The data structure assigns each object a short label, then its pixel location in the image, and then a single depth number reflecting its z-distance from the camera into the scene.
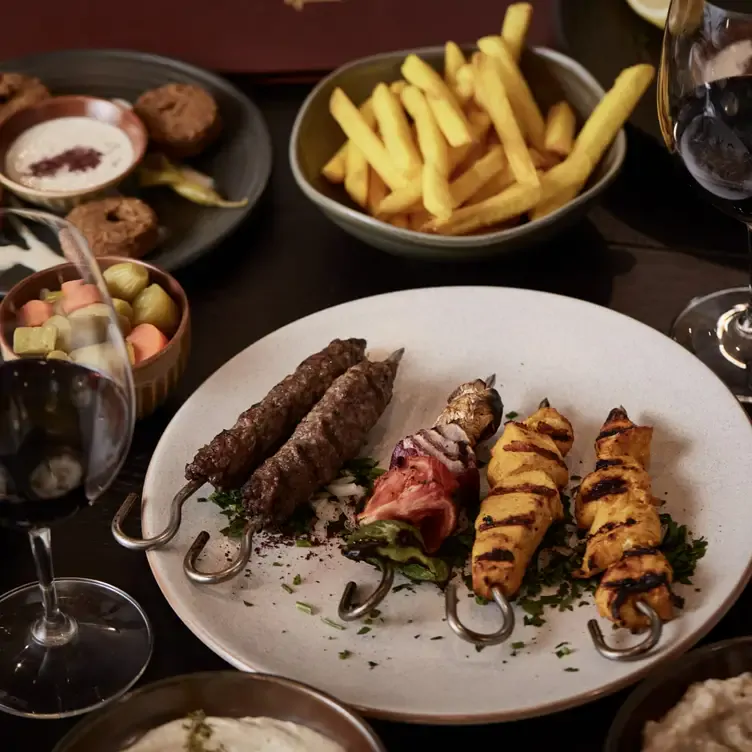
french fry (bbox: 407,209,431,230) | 1.20
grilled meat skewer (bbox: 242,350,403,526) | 1.04
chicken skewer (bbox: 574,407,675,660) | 0.98
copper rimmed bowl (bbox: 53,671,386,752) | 0.93
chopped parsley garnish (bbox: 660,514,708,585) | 1.00
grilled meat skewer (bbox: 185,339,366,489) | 1.05
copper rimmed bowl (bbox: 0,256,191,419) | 1.05
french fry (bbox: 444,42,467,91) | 1.25
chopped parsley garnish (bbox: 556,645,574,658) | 0.98
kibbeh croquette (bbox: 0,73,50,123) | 1.32
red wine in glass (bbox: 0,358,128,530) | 0.96
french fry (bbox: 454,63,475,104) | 1.23
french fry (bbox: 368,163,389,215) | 1.21
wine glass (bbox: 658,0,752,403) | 1.07
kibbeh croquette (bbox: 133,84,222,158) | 1.29
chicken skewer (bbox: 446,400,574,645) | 0.99
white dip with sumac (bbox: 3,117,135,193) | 1.26
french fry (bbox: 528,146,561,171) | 1.22
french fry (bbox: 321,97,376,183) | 1.23
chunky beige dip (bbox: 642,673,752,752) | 0.93
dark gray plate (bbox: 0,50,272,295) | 1.24
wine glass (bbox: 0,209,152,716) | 0.96
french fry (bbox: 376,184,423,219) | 1.18
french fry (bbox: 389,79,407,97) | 1.24
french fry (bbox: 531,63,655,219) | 1.19
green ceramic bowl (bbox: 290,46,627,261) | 1.16
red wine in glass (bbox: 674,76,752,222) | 1.07
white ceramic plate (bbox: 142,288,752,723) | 0.98
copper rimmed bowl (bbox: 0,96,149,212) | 1.24
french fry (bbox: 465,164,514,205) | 1.20
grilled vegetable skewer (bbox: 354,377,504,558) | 1.02
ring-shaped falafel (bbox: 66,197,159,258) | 1.19
